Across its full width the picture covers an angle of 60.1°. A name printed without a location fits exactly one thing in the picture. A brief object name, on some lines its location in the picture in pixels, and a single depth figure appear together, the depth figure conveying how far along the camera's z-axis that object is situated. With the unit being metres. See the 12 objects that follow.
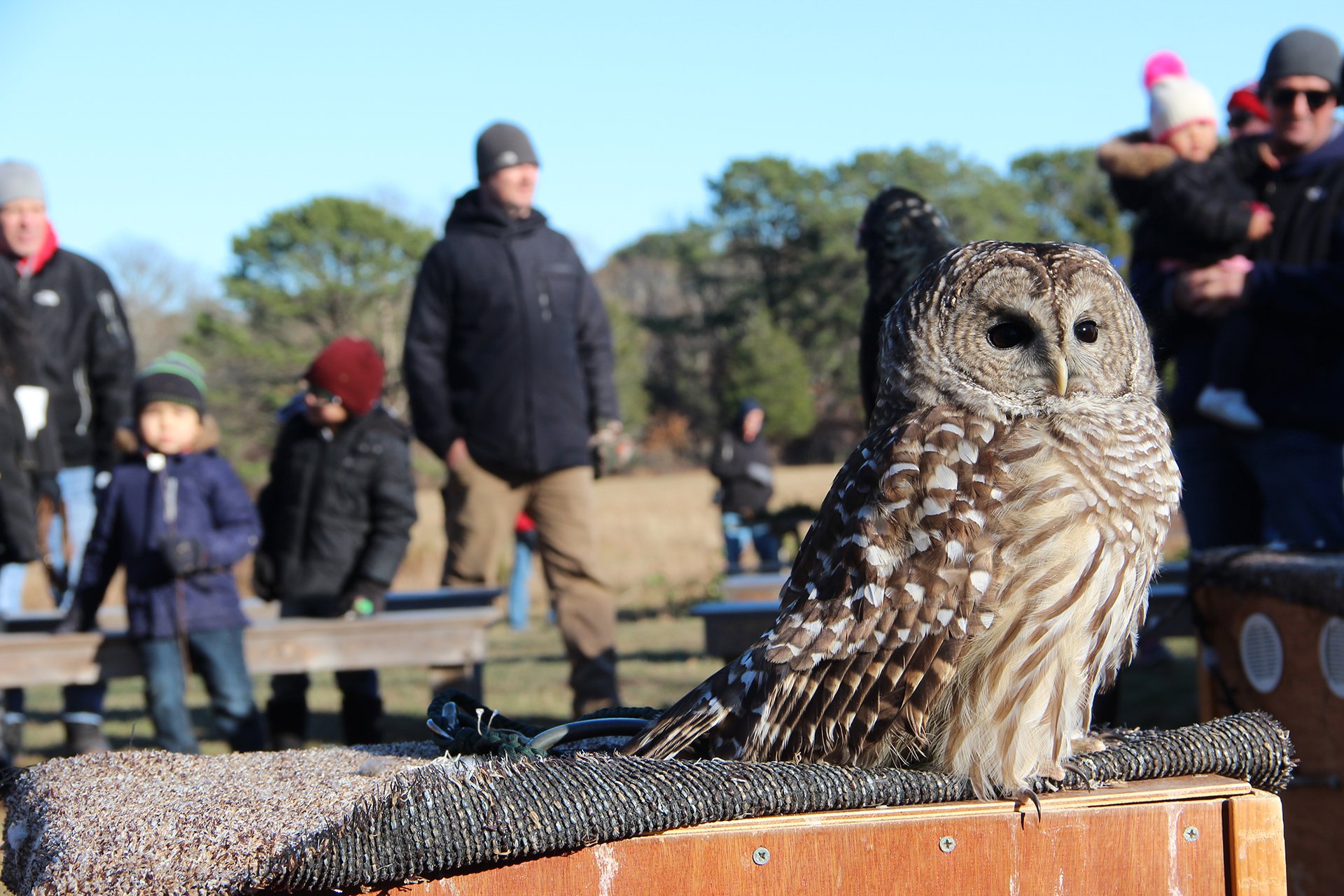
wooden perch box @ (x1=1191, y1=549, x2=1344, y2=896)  2.99
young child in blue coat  5.06
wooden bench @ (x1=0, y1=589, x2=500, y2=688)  5.12
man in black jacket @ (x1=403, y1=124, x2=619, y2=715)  5.44
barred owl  2.01
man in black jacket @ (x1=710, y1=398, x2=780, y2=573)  13.19
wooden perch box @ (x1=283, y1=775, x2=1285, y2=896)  1.73
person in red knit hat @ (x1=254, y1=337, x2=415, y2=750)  5.65
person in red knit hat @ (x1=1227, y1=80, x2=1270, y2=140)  5.53
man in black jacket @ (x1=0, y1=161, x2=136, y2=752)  5.70
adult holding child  4.28
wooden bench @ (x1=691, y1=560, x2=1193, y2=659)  4.86
